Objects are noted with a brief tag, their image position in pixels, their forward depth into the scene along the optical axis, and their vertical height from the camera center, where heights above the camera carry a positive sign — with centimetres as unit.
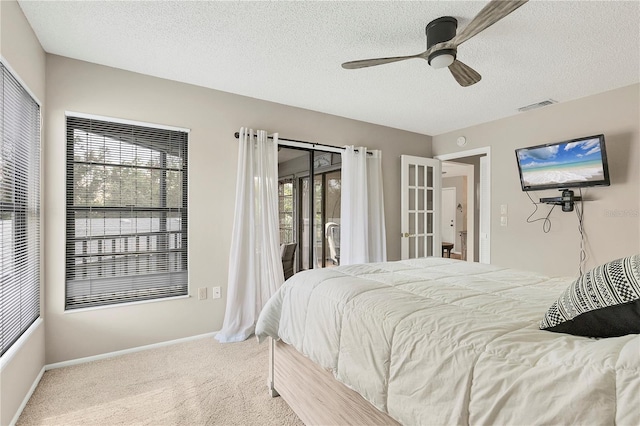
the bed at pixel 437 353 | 81 -45
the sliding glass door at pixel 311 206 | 401 +13
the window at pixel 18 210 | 178 +4
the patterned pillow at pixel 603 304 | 89 -27
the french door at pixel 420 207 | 458 +12
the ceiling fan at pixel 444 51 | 193 +100
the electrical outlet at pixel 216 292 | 327 -77
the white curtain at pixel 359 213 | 410 +3
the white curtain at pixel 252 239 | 322 -24
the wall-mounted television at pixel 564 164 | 312 +52
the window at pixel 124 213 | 269 +3
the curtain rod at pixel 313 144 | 338 +86
